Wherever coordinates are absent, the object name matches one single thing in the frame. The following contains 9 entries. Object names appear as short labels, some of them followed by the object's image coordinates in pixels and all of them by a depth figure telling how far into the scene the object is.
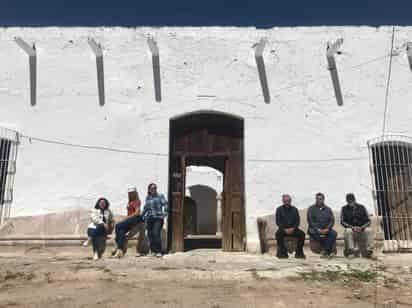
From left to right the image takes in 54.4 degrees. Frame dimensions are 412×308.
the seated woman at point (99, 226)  6.66
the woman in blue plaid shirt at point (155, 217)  6.75
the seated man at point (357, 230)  6.79
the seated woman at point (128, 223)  6.73
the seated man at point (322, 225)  6.80
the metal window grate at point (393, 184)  7.59
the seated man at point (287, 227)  6.70
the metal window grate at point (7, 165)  7.55
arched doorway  7.68
